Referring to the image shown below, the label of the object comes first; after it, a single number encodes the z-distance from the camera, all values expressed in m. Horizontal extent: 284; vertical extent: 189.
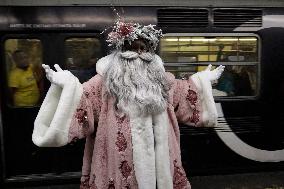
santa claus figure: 2.13
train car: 4.29
